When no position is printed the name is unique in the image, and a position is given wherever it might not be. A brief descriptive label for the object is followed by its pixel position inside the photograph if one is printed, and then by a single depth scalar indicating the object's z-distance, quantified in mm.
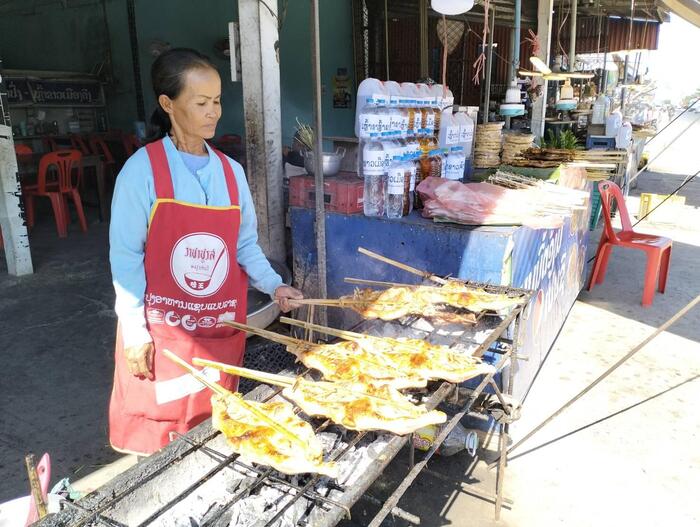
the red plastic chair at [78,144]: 10812
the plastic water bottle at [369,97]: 3838
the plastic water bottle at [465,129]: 4984
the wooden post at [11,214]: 6410
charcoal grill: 1433
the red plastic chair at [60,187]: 8500
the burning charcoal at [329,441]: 1825
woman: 2094
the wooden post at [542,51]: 8388
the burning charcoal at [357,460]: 1740
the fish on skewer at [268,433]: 1530
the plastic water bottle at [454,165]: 4801
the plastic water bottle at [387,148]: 3931
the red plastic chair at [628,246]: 6535
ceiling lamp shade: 4855
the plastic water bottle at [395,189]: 3973
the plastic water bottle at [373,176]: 3879
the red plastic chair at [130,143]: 10938
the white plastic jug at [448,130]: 4797
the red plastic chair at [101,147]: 10961
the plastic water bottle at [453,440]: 3494
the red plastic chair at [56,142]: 10742
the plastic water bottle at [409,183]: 4125
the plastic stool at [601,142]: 9617
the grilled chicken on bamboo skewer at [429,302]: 2697
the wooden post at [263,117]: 4488
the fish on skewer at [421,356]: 2076
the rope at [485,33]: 5160
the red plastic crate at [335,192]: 4285
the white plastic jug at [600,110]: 10430
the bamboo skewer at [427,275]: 3174
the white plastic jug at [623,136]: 9547
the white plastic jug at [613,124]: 9859
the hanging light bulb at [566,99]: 8336
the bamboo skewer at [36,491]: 1586
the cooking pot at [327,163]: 4453
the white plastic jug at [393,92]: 4000
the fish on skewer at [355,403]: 1705
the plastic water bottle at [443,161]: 4805
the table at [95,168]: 8945
